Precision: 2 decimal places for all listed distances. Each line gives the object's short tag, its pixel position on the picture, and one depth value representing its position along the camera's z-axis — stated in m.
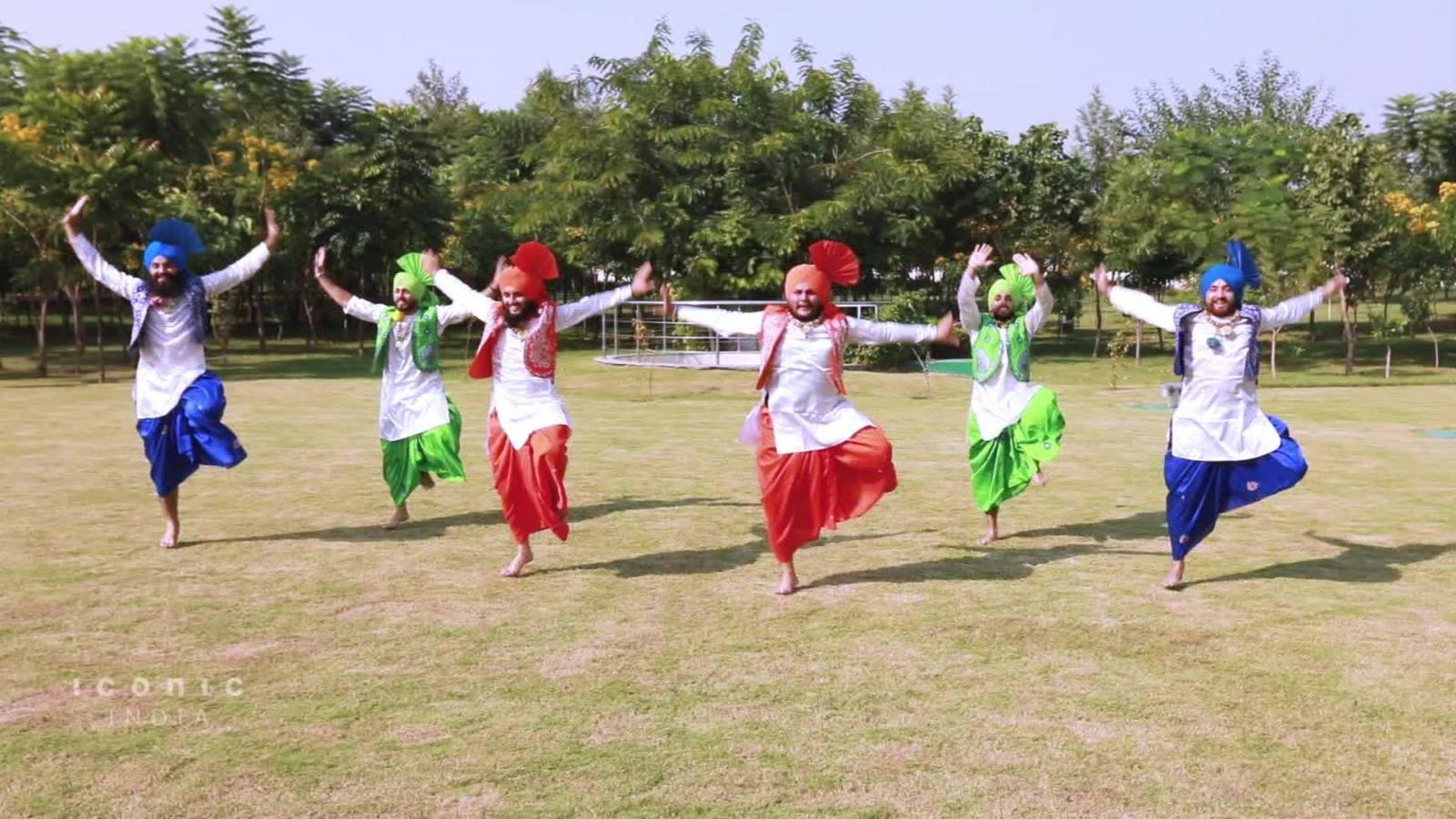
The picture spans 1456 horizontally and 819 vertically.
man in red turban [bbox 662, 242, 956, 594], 7.38
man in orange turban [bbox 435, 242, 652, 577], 7.64
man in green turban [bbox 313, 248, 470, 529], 9.45
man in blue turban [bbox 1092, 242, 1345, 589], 7.34
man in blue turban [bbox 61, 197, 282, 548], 8.52
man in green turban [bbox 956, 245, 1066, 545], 9.01
